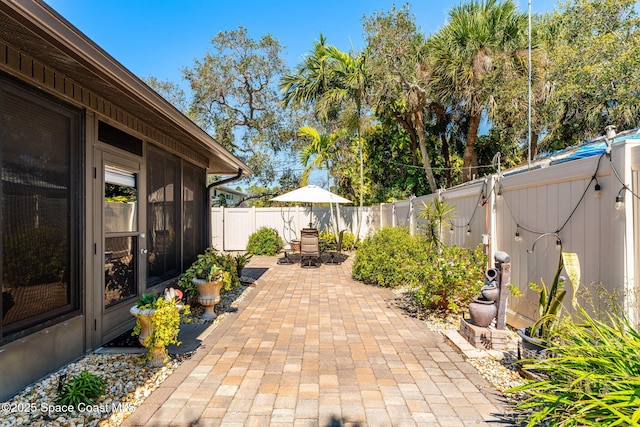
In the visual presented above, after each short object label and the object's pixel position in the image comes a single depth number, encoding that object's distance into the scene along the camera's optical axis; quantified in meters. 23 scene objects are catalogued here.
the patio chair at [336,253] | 9.59
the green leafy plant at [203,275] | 4.35
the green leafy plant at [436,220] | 5.24
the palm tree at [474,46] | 8.70
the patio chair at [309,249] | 8.91
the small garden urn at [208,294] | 4.34
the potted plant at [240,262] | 6.70
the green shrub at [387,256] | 6.20
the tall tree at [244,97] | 15.86
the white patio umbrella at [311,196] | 9.30
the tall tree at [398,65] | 9.78
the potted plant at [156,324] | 2.87
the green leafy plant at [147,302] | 2.97
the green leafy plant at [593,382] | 1.59
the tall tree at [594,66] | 8.45
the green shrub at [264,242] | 11.15
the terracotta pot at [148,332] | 2.92
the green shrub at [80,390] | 2.30
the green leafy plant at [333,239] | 11.13
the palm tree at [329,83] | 10.40
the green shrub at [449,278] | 4.25
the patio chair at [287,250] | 9.57
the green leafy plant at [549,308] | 2.61
